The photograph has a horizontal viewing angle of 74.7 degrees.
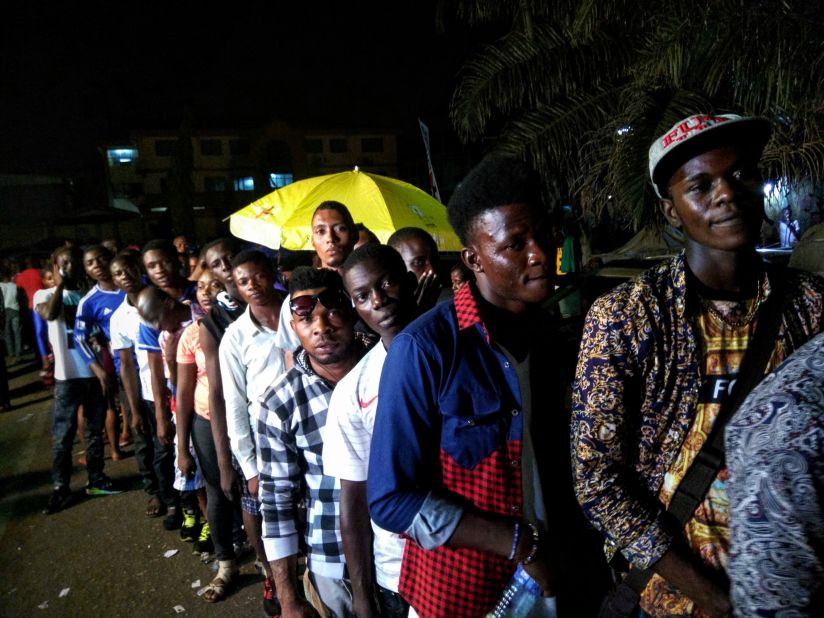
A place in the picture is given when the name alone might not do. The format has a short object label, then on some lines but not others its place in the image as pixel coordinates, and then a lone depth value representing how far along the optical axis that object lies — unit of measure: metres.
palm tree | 4.48
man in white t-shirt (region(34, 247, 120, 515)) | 5.46
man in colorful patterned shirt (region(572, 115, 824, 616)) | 1.54
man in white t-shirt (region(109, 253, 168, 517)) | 4.98
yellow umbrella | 5.47
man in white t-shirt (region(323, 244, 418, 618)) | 1.95
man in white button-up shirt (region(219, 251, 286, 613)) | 3.21
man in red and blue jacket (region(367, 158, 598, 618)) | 1.49
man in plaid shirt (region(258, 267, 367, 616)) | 2.26
